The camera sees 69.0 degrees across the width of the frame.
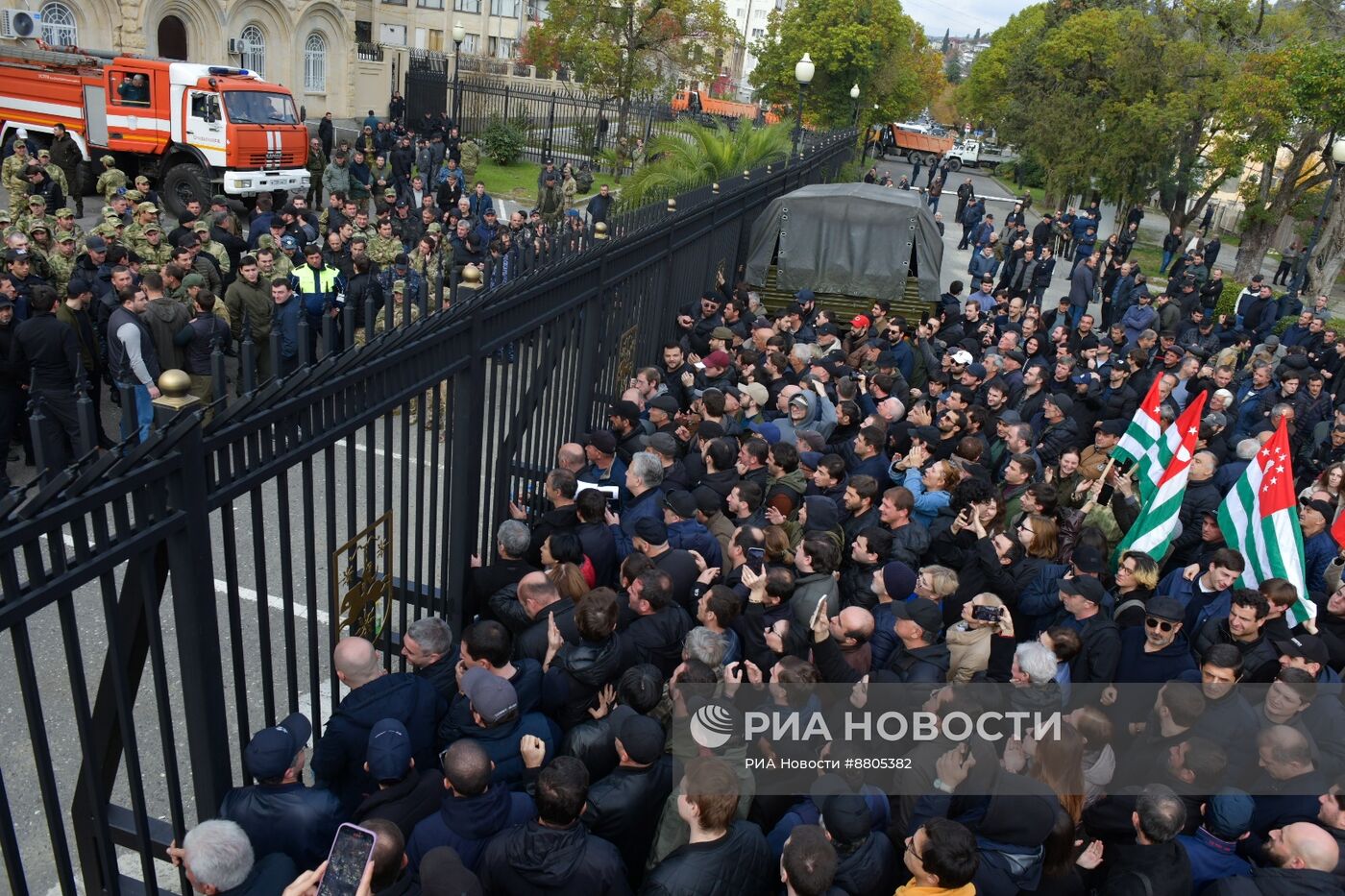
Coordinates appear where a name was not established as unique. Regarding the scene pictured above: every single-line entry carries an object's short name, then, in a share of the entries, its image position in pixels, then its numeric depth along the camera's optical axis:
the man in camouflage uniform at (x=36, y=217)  10.24
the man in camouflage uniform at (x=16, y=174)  14.09
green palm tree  15.13
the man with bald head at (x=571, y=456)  5.85
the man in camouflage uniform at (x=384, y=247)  11.59
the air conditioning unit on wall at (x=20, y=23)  22.72
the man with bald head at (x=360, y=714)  3.74
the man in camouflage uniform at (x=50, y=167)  15.03
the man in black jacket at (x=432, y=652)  4.12
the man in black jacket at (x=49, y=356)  7.25
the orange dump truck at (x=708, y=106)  43.59
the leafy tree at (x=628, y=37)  30.20
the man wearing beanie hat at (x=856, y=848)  3.43
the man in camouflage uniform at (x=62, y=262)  9.46
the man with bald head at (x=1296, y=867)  3.44
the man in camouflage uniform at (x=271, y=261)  9.52
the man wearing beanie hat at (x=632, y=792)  3.68
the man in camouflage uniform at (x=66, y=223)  9.99
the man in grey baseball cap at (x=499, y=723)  3.82
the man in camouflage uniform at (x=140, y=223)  10.61
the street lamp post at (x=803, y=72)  20.52
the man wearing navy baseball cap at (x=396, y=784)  3.45
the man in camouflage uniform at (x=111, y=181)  13.73
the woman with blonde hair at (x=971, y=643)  4.82
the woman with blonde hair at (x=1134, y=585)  5.40
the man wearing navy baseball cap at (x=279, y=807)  3.24
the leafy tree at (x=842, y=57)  40.94
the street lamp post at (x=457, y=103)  29.81
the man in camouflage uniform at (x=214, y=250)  10.59
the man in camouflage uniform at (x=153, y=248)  10.55
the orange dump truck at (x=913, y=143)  52.00
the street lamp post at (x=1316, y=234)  18.08
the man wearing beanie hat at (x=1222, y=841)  3.78
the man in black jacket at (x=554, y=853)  3.27
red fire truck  17.86
